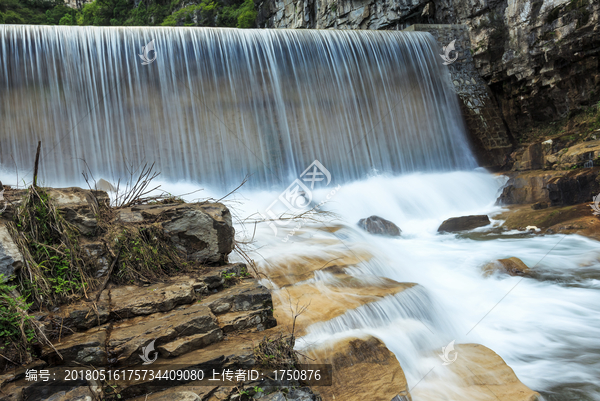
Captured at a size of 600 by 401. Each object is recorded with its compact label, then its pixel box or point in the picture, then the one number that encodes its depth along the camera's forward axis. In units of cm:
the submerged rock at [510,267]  588
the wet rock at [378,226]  823
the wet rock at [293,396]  248
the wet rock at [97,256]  311
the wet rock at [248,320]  297
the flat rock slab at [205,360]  232
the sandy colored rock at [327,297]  352
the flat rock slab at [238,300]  313
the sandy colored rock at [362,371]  296
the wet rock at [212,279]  327
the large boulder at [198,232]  361
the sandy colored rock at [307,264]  438
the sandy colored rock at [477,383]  324
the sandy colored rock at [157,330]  247
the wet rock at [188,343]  255
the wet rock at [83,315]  262
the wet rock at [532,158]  1020
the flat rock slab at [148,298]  285
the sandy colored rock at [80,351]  235
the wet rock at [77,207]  319
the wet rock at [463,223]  852
